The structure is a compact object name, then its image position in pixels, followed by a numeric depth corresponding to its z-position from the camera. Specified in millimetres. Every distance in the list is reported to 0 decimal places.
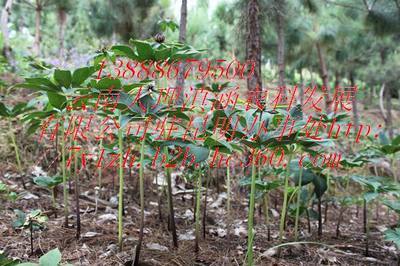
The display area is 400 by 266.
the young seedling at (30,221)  1500
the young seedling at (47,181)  1875
